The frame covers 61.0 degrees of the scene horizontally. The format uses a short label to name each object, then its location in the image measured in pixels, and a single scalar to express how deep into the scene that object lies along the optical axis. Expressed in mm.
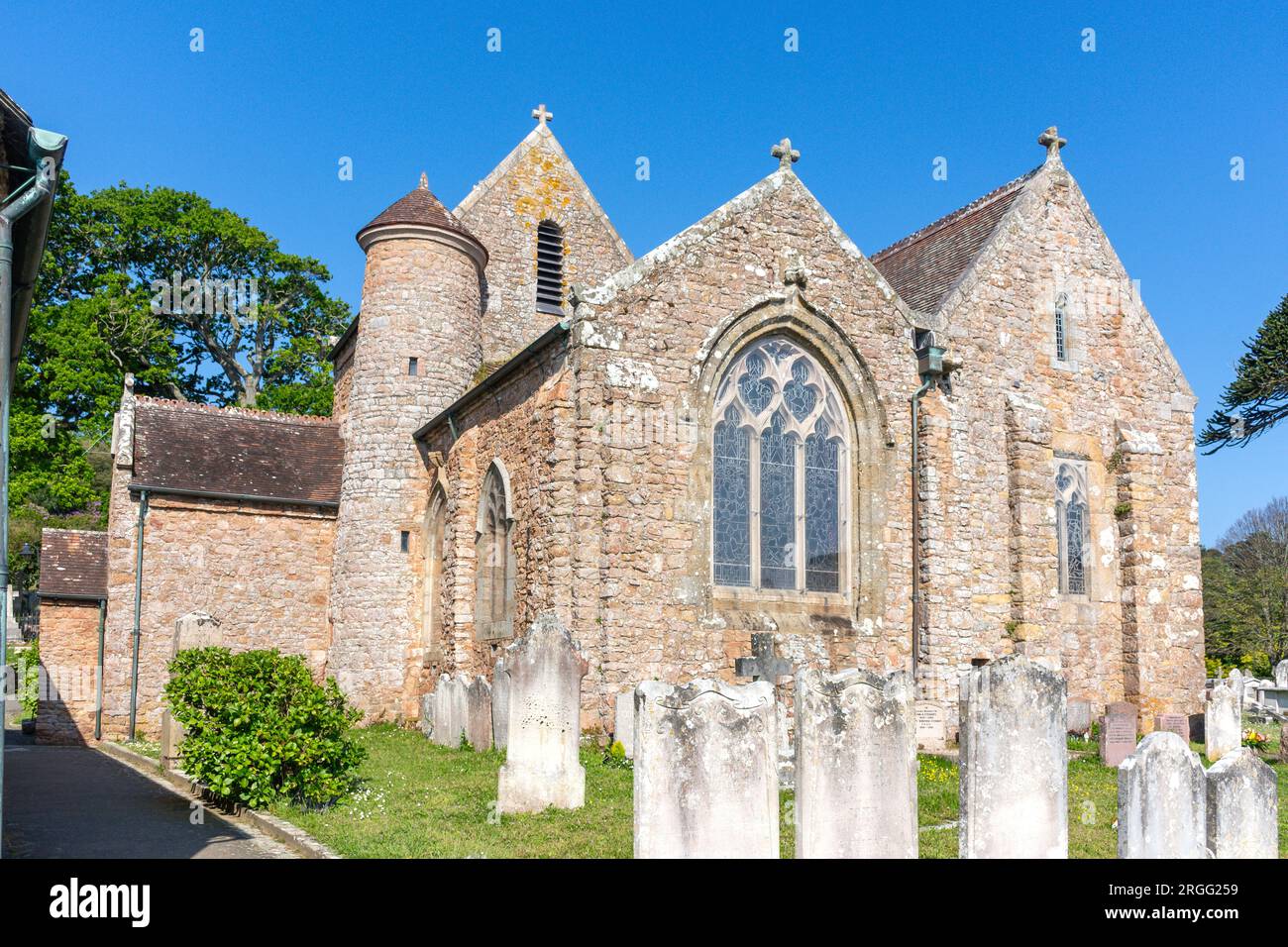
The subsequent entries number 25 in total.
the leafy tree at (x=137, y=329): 34125
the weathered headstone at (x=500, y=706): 14680
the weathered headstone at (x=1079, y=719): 18453
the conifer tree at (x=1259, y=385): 27734
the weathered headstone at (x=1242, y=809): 7727
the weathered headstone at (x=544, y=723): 10844
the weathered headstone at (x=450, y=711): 16219
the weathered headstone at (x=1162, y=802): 7648
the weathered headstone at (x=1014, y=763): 7852
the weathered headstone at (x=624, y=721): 13992
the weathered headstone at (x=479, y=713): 15375
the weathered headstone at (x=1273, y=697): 23375
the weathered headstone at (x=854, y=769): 7547
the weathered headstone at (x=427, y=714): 18484
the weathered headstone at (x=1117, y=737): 15047
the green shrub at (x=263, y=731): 10750
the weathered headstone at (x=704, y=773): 7301
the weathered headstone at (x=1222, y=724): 14219
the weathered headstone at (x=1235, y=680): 17348
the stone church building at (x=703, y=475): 16125
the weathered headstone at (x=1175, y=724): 16078
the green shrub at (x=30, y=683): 26909
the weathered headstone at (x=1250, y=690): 23194
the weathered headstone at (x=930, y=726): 17203
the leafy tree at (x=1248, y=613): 36406
